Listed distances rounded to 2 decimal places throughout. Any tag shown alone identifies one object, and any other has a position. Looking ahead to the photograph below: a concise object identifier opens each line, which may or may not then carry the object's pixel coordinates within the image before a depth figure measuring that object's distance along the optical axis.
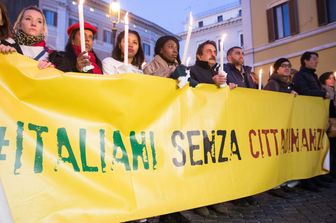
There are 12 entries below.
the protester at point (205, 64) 3.69
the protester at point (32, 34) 2.58
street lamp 6.27
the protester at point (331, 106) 5.09
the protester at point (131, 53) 3.21
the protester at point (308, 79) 4.94
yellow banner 1.95
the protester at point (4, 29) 2.36
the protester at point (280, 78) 4.70
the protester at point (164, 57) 3.31
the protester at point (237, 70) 4.41
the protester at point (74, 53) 2.64
